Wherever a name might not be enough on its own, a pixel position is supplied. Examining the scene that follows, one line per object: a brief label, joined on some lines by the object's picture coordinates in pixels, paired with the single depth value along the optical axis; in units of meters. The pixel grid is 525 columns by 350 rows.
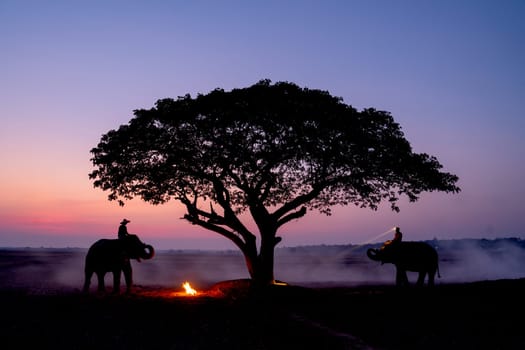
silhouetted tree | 24.94
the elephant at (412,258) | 28.33
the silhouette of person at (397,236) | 28.88
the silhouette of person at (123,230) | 25.47
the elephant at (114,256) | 24.70
